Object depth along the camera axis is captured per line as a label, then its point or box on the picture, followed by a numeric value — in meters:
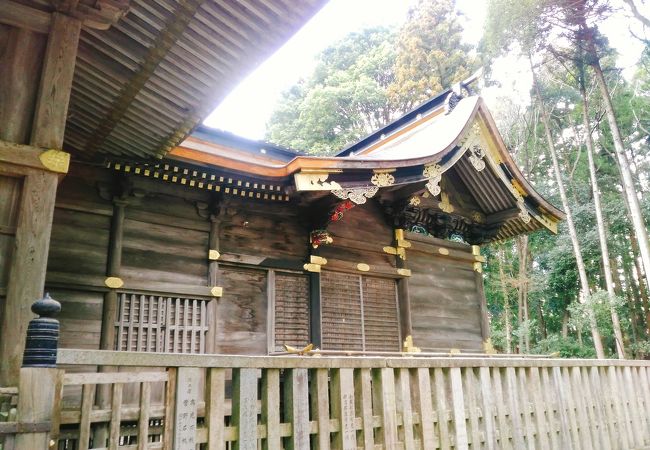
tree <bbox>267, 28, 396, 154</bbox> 25.75
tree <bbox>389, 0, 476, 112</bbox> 22.55
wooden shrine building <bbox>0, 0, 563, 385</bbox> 3.73
